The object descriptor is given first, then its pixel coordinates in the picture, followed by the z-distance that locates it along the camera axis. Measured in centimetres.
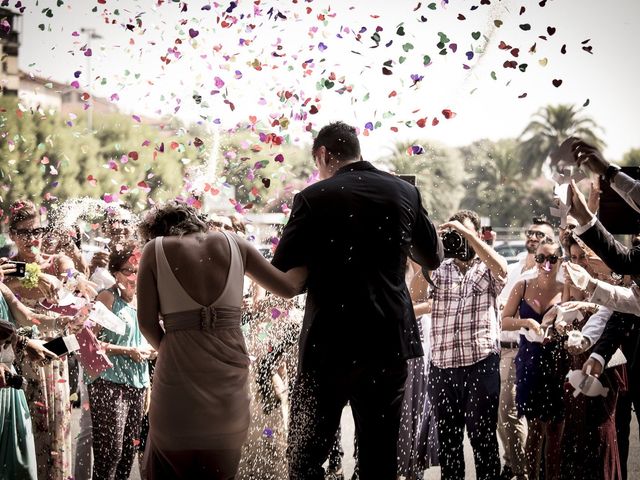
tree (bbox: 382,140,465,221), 6994
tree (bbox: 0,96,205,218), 3097
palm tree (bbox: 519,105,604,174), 5447
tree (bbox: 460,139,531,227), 6450
